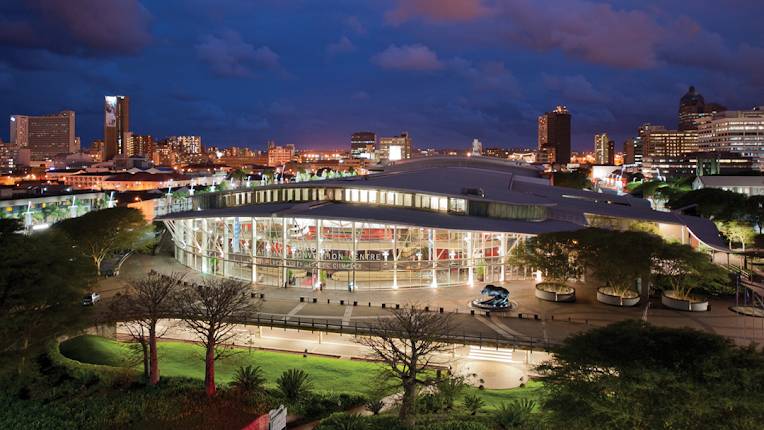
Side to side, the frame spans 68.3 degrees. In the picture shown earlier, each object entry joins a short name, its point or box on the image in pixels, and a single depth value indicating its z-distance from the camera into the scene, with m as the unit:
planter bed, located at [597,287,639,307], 50.53
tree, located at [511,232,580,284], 51.88
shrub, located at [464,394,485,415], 31.05
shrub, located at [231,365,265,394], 32.94
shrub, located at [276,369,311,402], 32.94
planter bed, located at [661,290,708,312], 48.94
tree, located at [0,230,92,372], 31.47
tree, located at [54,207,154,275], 64.00
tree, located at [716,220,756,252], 78.75
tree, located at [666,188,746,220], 90.56
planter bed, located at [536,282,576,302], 52.41
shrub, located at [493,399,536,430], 28.45
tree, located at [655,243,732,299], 48.59
